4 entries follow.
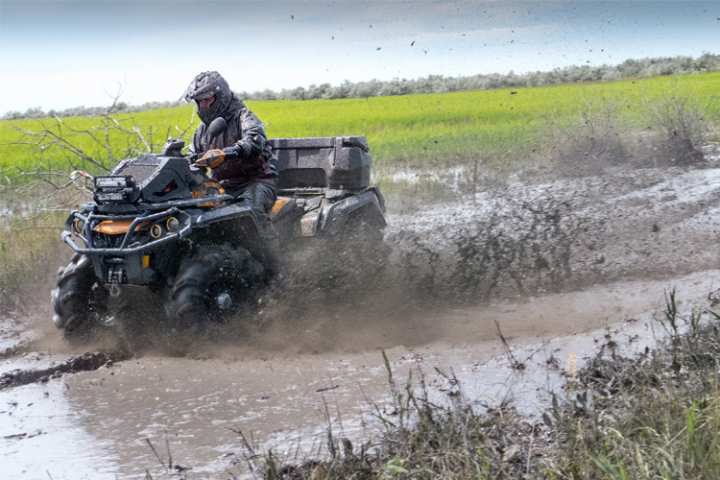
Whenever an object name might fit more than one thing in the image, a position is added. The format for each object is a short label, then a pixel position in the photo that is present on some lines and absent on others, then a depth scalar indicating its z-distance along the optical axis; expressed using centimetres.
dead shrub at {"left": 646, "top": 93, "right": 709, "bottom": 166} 3122
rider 1655
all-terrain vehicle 1448
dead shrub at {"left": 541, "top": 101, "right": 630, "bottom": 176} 3253
